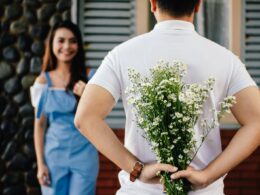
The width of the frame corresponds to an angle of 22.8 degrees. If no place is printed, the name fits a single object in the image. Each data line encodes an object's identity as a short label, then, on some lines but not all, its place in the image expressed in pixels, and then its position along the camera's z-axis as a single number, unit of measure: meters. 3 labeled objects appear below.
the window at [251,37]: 5.96
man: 2.12
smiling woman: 4.31
